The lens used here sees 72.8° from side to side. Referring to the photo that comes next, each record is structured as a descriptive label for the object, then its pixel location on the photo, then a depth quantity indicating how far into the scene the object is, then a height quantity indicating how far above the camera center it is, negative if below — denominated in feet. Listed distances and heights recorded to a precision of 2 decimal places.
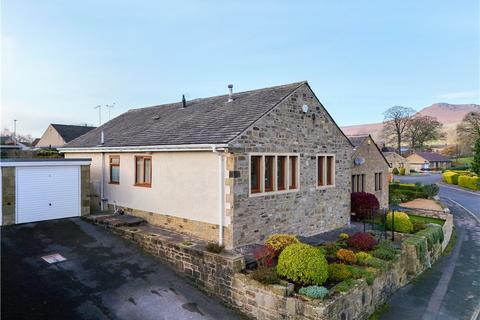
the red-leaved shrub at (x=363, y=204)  63.00 -9.48
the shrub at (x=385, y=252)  38.51 -11.77
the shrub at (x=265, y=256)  32.19 -10.09
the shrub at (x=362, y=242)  40.78 -10.95
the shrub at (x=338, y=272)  31.27 -11.37
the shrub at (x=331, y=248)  38.17 -11.22
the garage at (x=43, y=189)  42.98 -4.59
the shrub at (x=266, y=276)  28.96 -10.83
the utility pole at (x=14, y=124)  152.78 +15.72
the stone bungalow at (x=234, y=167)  37.40 -1.52
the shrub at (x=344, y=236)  45.25 -11.31
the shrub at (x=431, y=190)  107.11 -11.64
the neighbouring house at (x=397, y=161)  235.89 -4.11
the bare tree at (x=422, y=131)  261.85 +20.31
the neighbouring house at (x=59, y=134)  152.45 +11.20
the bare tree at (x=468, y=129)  226.99 +19.10
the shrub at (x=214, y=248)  33.96 -9.63
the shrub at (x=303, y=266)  29.32 -10.07
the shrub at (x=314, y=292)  26.78 -11.37
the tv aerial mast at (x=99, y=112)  72.08 +9.97
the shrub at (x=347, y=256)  36.09 -11.22
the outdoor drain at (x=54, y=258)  34.43 -10.91
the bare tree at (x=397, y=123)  266.98 +27.67
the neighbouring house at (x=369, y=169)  72.90 -3.10
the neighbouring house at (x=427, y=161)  270.26 -4.91
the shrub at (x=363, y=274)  32.09 -11.87
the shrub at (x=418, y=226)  55.52 -12.20
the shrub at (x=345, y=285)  28.66 -11.74
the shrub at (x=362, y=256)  36.24 -11.47
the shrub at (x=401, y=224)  53.90 -11.44
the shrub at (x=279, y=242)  34.17 -9.20
